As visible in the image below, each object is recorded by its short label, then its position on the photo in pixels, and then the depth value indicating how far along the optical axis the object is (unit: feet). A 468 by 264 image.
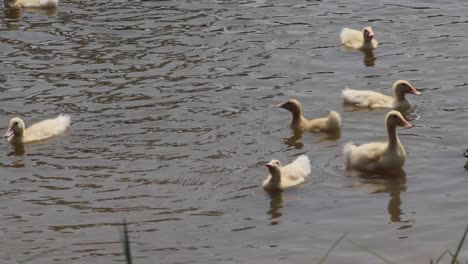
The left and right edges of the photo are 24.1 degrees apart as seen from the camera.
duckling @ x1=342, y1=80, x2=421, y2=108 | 41.50
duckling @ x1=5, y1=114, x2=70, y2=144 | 39.01
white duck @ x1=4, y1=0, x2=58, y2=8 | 57.97
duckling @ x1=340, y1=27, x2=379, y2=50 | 49.03
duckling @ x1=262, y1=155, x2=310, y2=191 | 33.12
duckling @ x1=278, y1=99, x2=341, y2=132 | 39.04
